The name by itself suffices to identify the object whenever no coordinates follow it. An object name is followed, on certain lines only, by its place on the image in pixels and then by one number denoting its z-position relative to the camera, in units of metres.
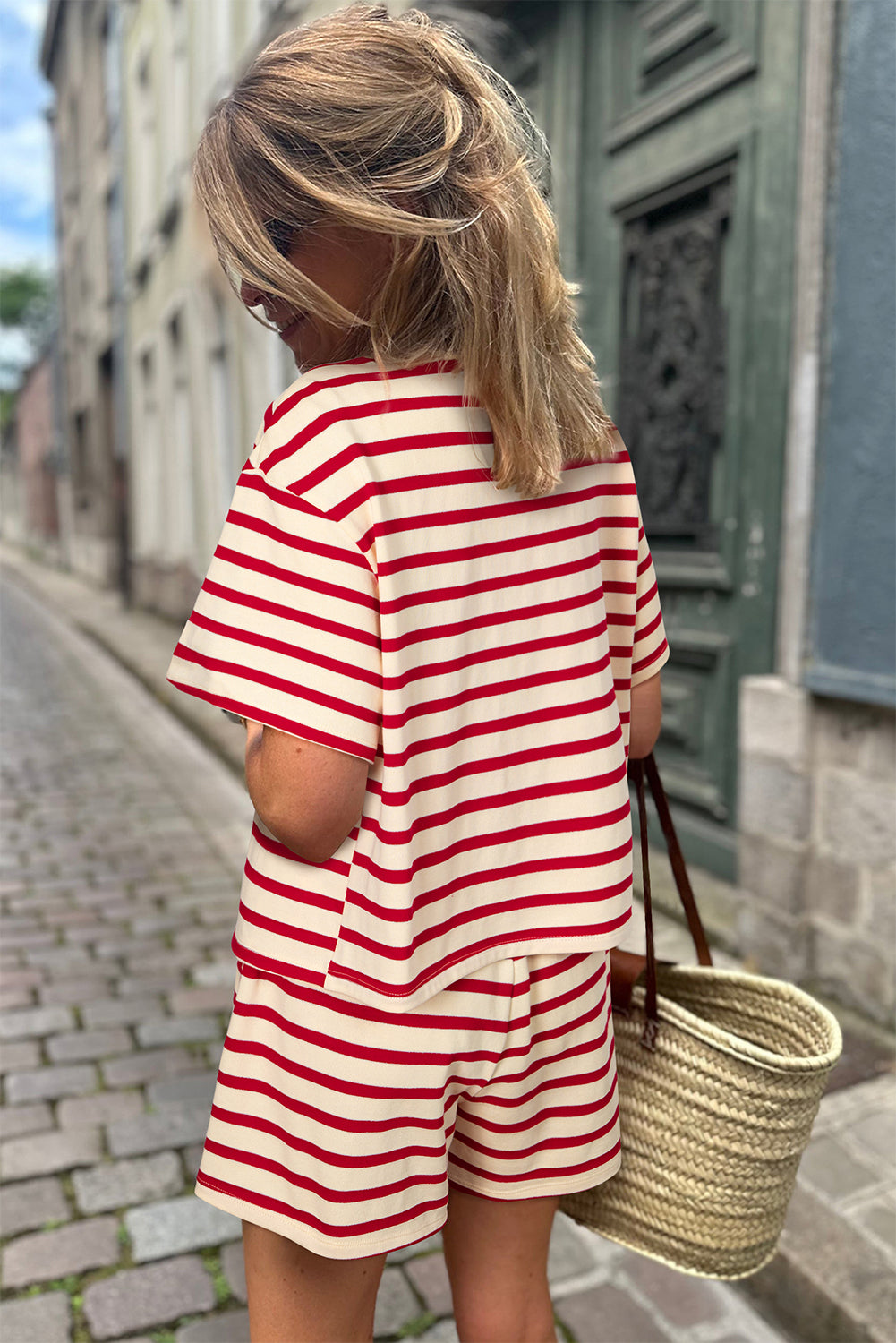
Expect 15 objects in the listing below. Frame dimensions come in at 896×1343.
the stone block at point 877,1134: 2.60
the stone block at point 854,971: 3.15
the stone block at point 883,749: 3.06
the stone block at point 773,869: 3.39
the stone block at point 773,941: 3.41
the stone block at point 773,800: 3.35
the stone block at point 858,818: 3.09
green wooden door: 3.71
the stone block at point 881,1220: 2.29
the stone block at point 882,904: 3.10
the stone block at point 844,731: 3.14
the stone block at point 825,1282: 2.10
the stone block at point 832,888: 3.24
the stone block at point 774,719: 3.32
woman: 1.06
